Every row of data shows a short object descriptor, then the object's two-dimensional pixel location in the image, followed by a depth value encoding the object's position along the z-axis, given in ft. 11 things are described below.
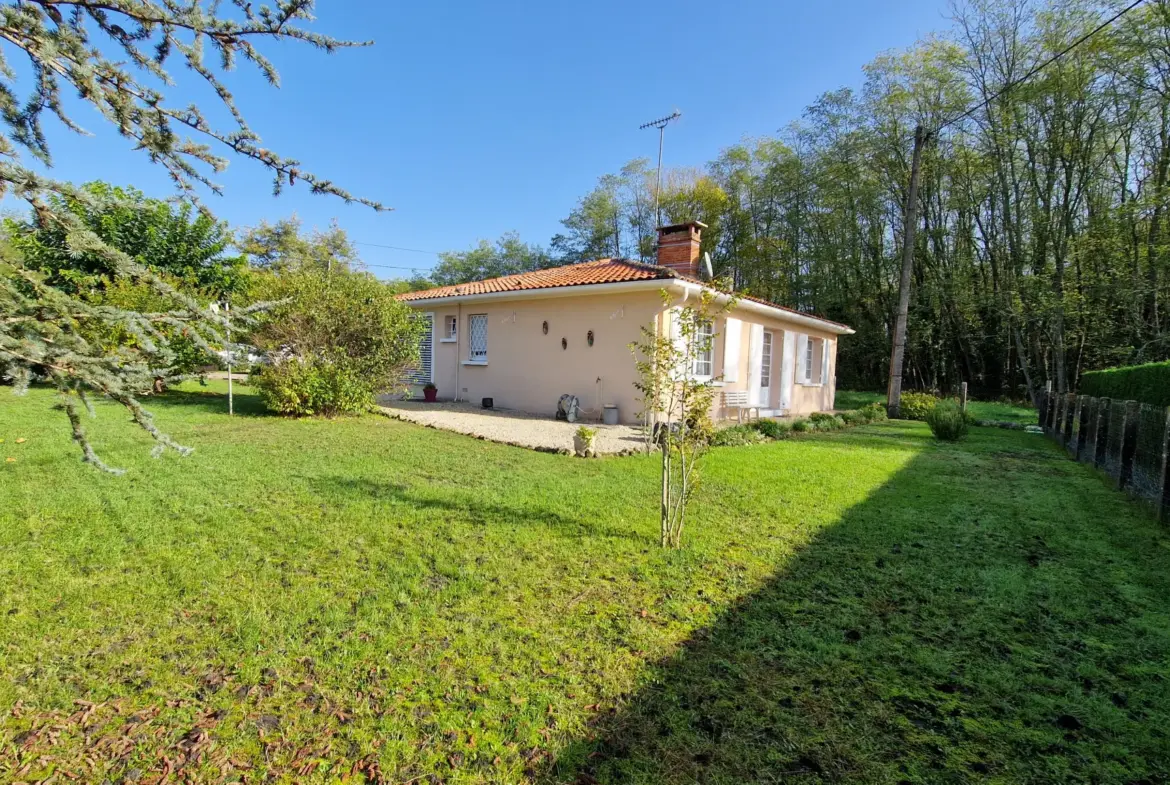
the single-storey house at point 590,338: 34.24
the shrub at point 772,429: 31.80
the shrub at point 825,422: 37.04
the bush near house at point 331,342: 30.53
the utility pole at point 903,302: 46.85
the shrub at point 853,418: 41.77
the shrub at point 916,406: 46.98
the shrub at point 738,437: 27.69
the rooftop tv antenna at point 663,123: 46.84
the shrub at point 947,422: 31.78
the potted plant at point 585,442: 23.17
